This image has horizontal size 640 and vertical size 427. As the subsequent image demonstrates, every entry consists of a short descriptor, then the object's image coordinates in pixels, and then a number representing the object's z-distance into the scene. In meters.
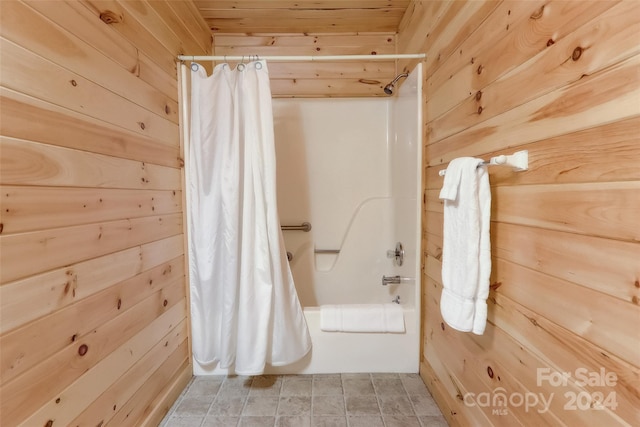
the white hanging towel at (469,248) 0.91
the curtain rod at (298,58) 1.49
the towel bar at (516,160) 0.81
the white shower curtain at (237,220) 1.42
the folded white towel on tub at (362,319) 1.58
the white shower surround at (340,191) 2.16
